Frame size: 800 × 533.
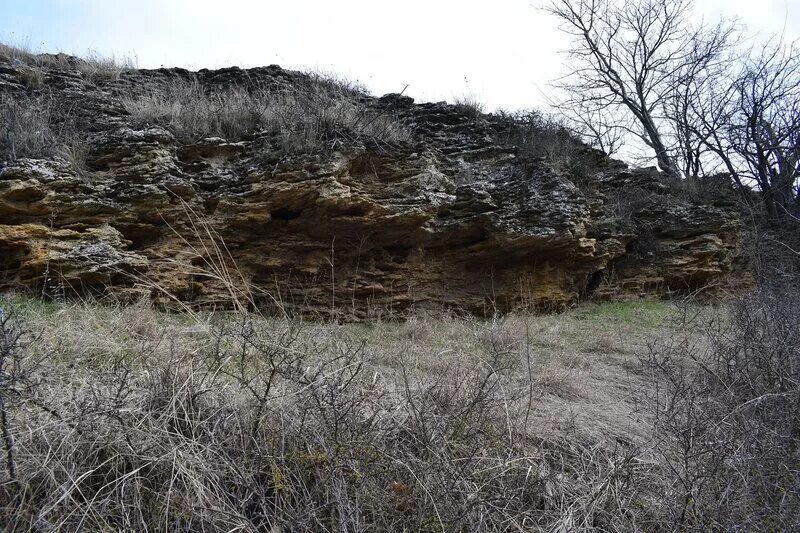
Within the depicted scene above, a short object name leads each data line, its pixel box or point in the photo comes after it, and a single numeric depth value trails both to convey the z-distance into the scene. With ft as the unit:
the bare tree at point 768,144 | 32.78
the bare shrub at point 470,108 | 29.17
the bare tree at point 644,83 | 44.04
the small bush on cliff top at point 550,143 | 27.89
